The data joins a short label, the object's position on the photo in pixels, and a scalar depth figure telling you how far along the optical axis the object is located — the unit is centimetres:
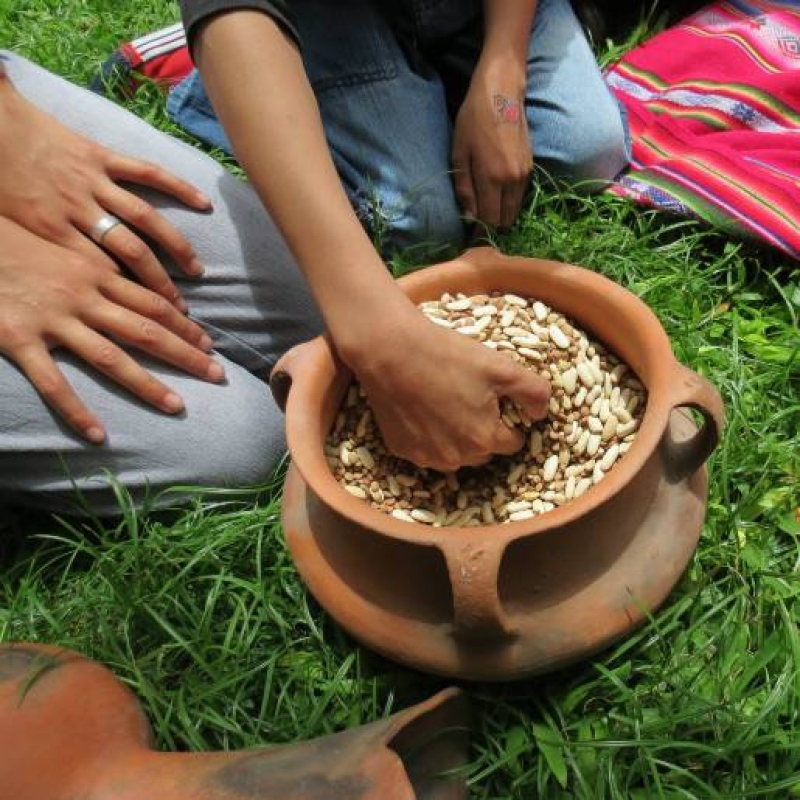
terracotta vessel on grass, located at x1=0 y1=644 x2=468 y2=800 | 81
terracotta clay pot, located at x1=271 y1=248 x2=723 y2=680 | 87
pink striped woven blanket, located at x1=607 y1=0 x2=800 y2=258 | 152
